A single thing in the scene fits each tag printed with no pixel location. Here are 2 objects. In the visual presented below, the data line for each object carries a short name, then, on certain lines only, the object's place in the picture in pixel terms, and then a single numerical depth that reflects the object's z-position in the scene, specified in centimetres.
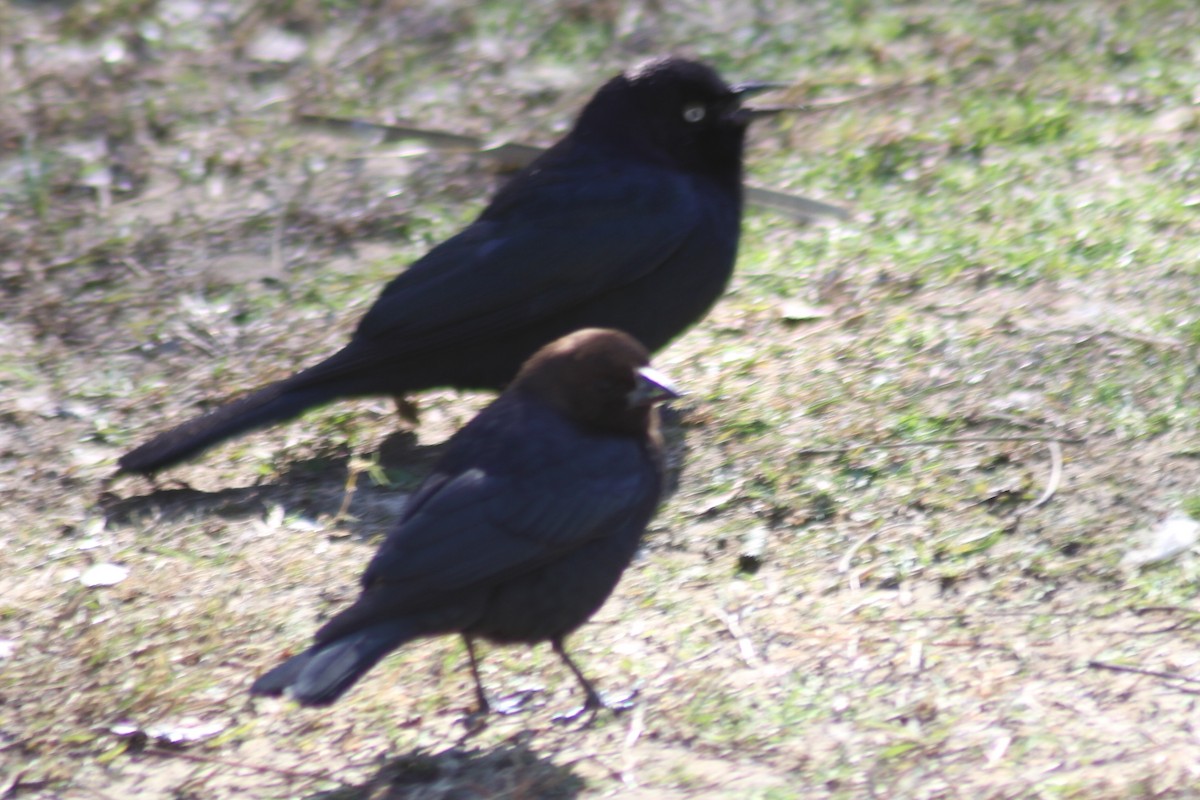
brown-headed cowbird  671
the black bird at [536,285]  953
